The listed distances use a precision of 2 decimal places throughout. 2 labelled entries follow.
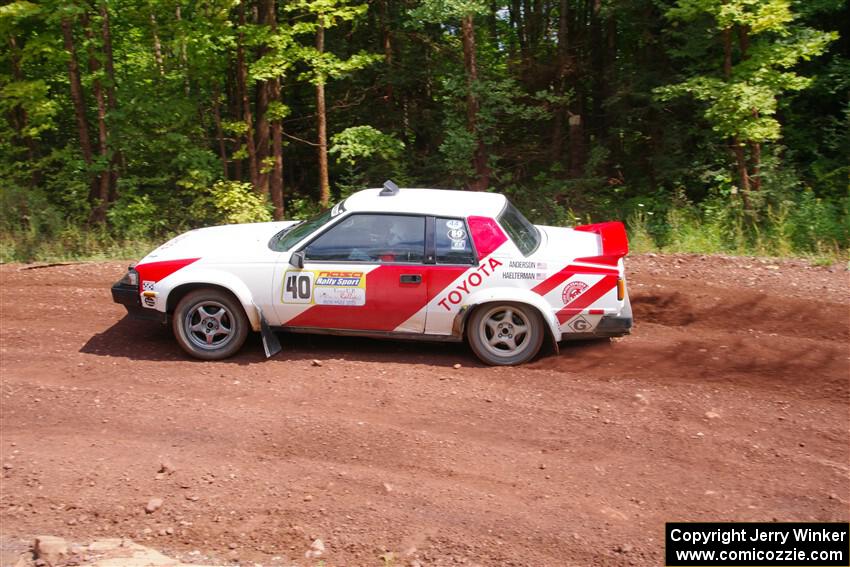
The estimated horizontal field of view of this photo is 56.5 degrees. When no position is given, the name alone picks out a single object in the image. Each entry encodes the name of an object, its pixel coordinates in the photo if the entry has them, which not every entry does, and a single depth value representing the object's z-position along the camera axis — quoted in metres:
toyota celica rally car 7.27
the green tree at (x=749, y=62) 12.50
